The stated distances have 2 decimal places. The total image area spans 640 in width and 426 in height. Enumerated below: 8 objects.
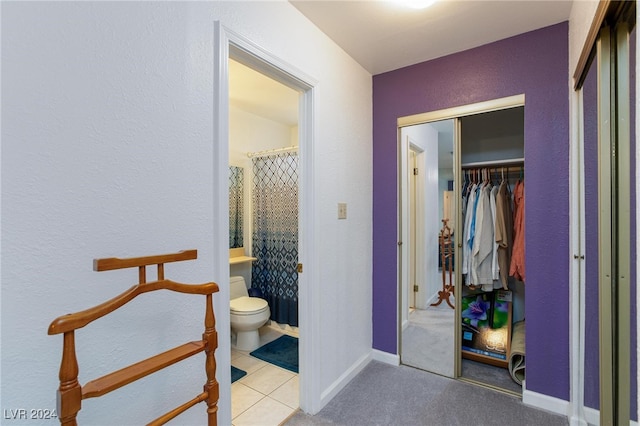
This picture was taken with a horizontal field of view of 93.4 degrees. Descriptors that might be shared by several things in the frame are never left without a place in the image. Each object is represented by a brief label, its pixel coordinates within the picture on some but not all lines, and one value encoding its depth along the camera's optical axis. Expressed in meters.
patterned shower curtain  3.10
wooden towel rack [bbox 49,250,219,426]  0.77
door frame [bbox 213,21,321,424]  1.33
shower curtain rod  3.11
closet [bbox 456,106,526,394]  2.15
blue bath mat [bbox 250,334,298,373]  2.53
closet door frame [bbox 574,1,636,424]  1.02
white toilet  2.65
